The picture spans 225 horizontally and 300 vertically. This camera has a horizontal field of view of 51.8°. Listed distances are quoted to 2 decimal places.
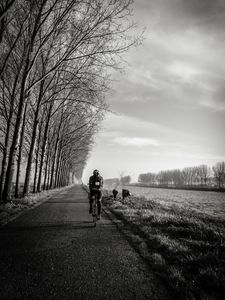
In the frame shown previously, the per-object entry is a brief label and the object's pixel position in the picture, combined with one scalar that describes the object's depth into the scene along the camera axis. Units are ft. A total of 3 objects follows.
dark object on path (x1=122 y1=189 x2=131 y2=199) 60.08
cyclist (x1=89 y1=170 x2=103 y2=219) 29.68
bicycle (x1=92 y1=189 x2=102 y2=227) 25.86
